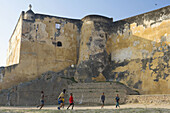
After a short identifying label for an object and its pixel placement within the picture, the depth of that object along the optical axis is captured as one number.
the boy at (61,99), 10.82
